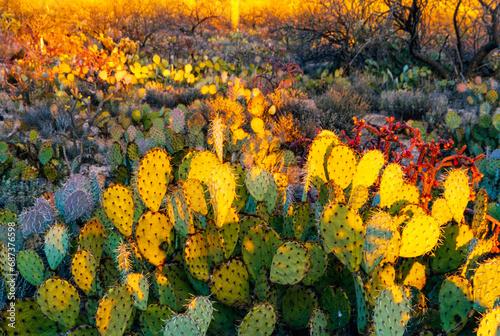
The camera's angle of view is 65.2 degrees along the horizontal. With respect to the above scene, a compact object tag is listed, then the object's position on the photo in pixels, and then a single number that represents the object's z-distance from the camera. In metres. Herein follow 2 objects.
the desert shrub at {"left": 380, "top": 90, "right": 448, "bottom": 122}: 6.12
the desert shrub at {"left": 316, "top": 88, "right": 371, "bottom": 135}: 5.51
